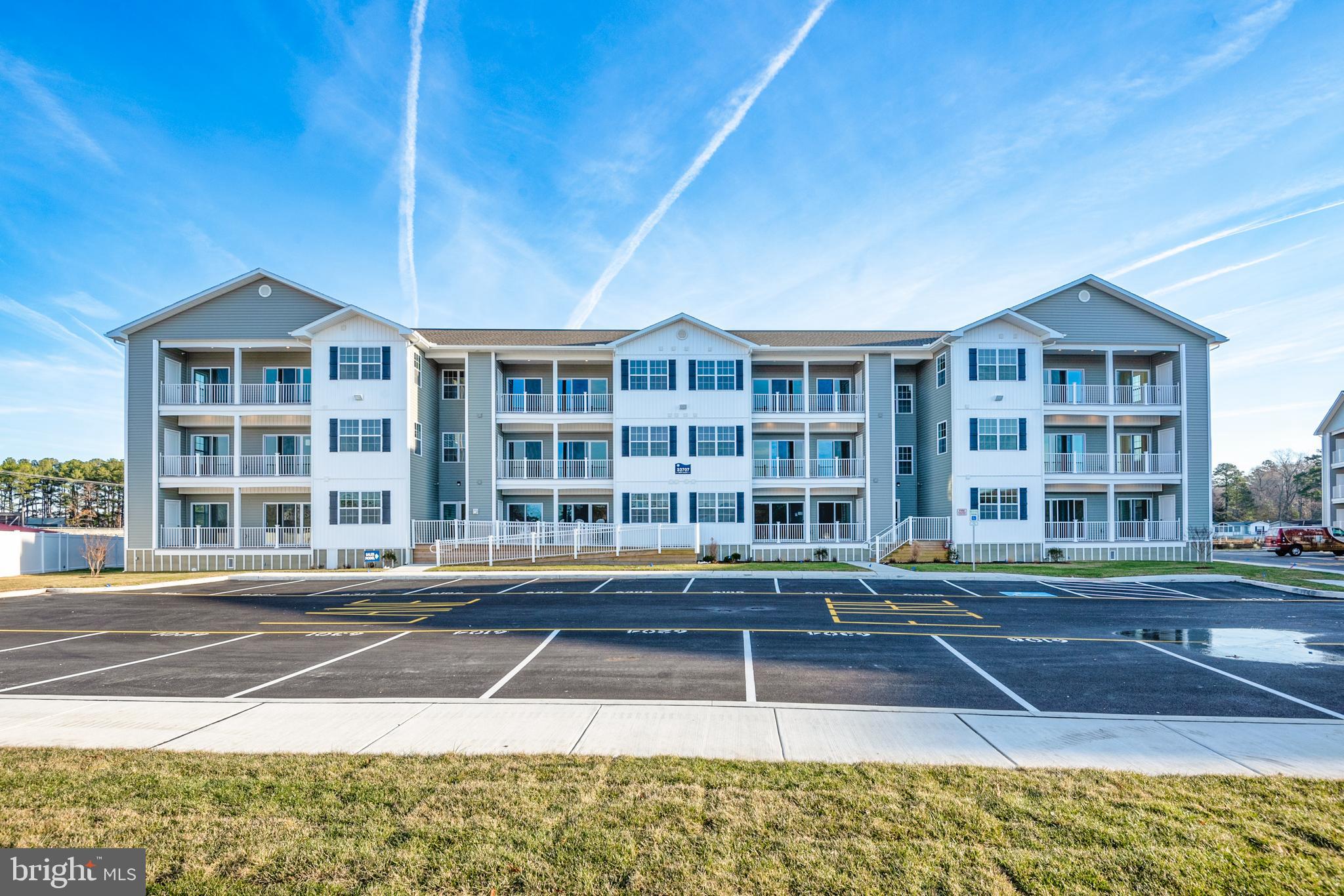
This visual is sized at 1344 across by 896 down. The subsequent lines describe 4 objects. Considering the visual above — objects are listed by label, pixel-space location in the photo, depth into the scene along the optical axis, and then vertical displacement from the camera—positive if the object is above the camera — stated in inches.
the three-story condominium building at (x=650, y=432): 1187.9 +68.2
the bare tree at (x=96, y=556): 1105.4 -131.7
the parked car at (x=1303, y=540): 1594.5 -171.6
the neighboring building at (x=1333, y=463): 2046.0 +5.4
